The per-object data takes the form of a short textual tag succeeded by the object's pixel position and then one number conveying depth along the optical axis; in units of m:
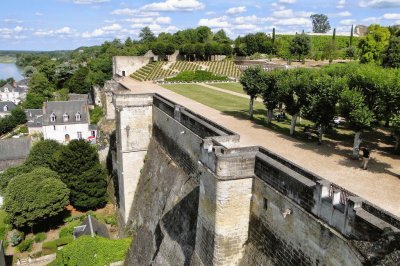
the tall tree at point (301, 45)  57.50
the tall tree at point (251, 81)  20.80
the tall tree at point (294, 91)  16.58
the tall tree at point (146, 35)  99.12
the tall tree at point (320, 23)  132.12
